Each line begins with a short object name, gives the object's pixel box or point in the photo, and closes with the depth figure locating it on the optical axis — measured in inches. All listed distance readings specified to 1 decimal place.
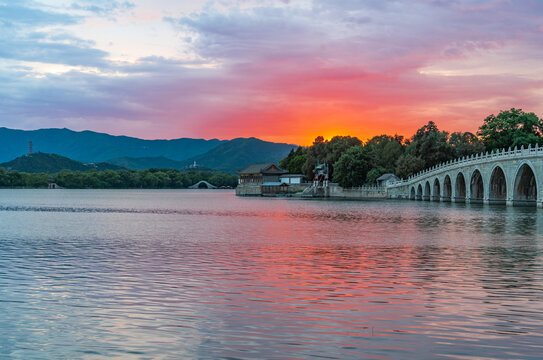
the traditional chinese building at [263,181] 5748.0
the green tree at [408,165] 4350.4
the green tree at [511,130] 3654.0
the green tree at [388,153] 5315.5
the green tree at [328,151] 5452.8
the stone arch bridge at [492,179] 2507.5
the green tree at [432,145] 4276.6
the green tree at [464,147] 4160.9
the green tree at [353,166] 4891.7
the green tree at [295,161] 6309.1
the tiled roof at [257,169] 5959.6
